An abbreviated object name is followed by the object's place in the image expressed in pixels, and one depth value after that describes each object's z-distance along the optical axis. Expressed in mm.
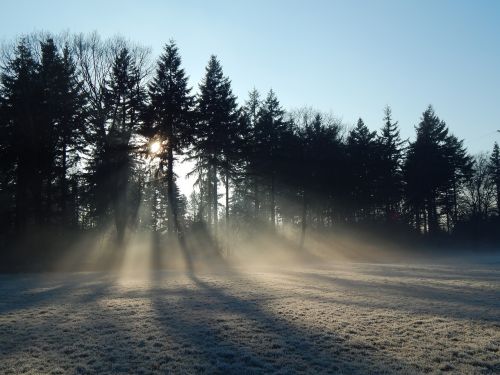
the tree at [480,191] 70188
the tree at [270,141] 44562
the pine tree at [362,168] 52438
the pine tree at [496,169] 64688
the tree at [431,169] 55562
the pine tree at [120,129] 35906
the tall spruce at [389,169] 53781
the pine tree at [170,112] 34188
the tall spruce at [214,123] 37594
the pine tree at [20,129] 32625
